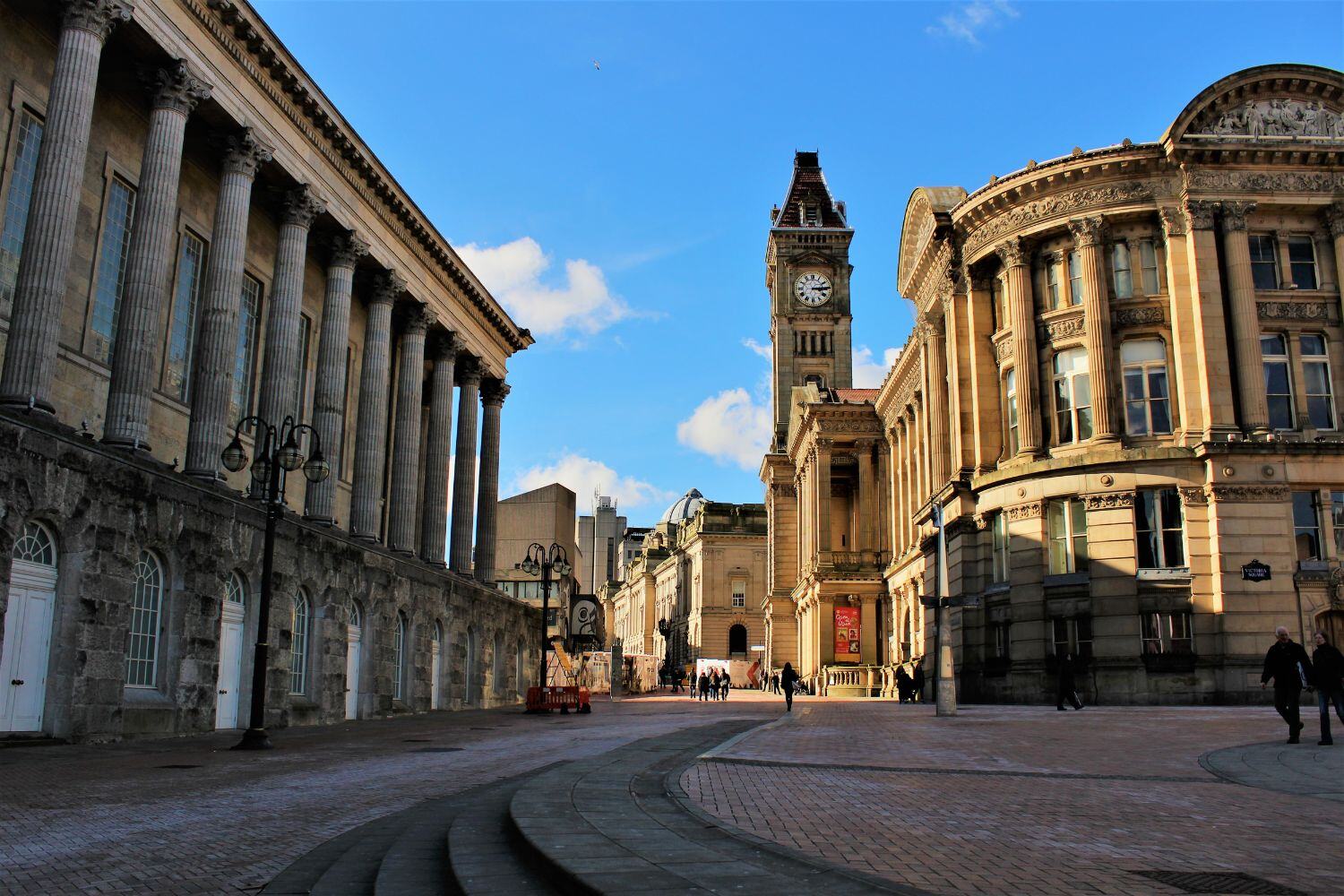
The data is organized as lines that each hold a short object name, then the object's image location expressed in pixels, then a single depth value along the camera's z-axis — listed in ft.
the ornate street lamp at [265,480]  61.98
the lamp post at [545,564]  130.41
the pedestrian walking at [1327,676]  51.67
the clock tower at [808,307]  330.54
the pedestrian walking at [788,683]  114.21
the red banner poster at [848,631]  206.08
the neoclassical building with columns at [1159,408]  109.40
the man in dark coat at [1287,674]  51.70
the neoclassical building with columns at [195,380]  64.23
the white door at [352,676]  107.96
